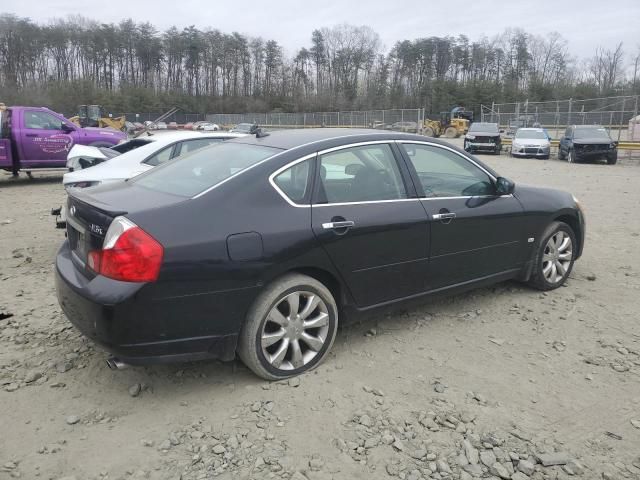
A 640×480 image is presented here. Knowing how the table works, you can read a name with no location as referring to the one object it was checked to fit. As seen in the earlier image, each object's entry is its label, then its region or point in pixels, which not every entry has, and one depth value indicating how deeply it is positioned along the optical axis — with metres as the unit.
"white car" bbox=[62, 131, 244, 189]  6.24
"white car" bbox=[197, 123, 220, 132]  56.49
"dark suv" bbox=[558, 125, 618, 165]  20.94
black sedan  2.84
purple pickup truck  11.85
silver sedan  23.27
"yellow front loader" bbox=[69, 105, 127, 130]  38.42
